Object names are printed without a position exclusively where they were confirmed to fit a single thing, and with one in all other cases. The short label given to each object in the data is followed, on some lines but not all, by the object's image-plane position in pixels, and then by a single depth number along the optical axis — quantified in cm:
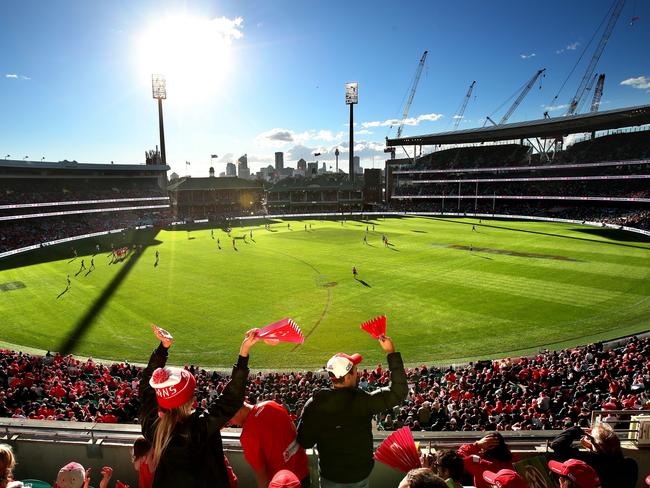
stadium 1129
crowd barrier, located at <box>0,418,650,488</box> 511
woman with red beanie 317
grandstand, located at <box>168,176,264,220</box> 10206
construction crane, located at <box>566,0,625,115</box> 14025
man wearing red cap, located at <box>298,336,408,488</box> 376
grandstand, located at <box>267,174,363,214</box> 11256
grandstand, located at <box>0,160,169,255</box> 6053
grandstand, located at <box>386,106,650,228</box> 6831
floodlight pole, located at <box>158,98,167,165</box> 10738
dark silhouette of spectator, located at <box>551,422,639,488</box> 373
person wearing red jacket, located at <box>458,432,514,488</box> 390
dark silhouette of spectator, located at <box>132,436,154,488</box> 359
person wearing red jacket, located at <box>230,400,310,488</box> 359
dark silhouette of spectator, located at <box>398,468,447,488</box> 245
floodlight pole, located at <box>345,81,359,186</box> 13175
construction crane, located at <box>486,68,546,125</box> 14579
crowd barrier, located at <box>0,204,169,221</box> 5966
